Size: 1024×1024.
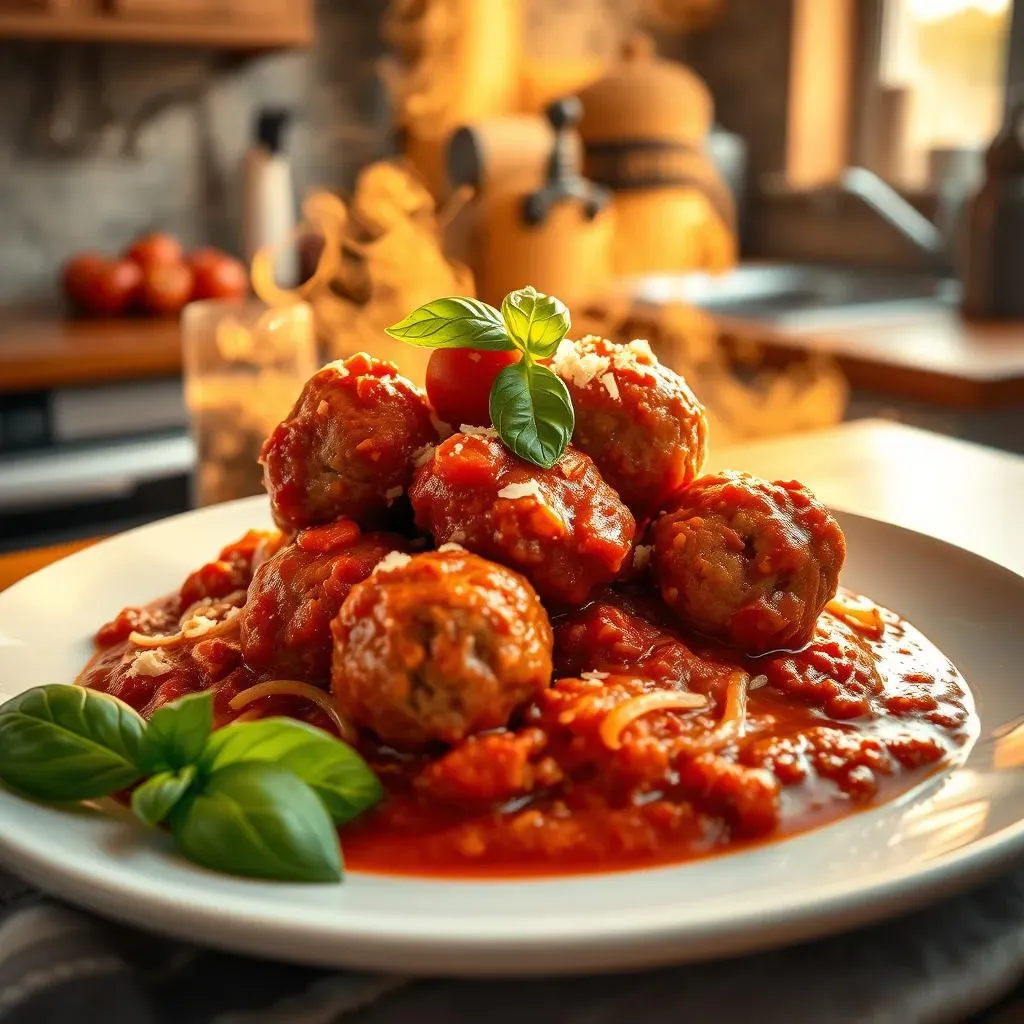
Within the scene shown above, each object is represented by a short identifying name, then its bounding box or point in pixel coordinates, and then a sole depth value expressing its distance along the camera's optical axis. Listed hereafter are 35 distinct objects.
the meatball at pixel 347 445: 0.37
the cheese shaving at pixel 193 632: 0.38
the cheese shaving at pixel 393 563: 0.31
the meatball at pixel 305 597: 0.34
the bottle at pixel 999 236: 0.93
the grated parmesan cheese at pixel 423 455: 0.36
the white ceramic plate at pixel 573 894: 0.24
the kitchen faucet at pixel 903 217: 1.25
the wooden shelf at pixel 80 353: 0.96
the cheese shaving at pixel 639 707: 0.31
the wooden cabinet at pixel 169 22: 1.07
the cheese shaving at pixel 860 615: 0.39
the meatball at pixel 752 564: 0.35
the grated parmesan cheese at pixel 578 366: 0.37
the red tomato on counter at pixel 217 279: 1.19
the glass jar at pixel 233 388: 0.63
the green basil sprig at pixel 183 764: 0.27
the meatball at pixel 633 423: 0.37
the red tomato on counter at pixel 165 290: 1.17
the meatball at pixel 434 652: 0.30
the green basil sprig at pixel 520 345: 0.34
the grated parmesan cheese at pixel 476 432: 0.35
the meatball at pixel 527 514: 0.33
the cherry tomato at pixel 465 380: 0.37
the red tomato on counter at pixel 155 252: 1.20
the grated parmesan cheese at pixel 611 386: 0.37
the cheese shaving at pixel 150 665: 0.36
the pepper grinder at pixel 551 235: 1.04
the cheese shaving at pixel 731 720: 0.32
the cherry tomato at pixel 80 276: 1.16
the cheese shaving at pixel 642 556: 0.37
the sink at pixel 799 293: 1.04
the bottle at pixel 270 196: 1.25
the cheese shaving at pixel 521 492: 0.33
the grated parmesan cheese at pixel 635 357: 0.38
